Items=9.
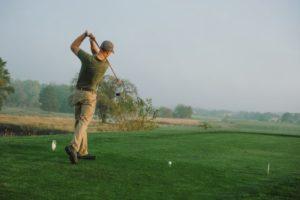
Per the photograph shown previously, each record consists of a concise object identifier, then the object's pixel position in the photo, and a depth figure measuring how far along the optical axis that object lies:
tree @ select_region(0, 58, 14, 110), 81.34
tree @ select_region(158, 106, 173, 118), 139.95
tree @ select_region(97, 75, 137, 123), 71.25
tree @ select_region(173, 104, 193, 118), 149.62
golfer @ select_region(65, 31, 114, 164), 9.25
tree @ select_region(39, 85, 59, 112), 142.25
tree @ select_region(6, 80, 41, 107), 185.00
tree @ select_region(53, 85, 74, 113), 145.25
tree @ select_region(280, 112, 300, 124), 171.12
